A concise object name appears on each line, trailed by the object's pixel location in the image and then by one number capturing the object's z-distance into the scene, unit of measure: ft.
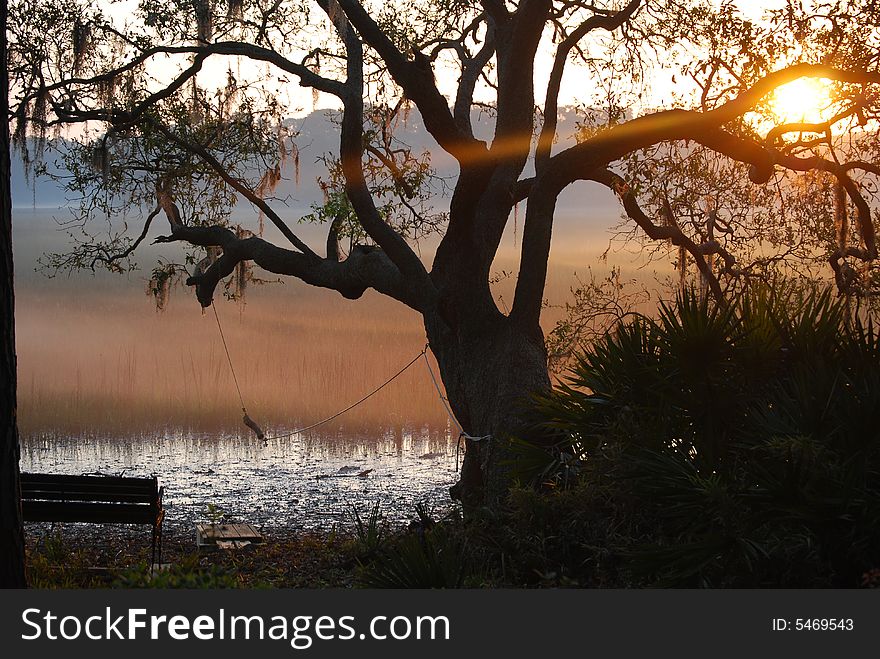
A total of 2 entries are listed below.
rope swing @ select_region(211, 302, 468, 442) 39.77
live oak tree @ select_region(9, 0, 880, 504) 37.55
